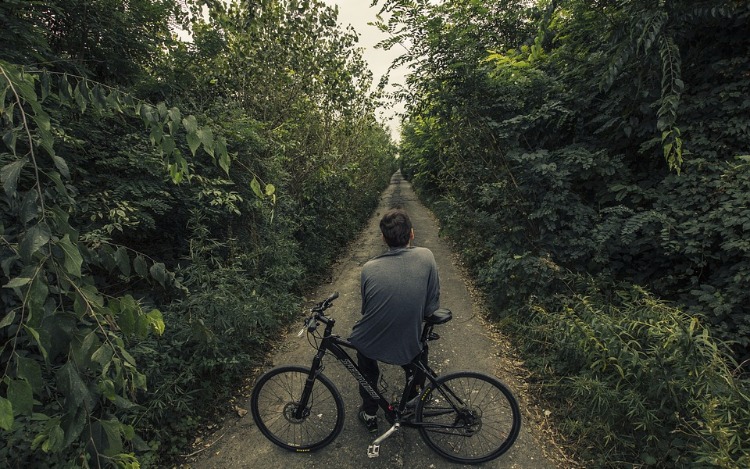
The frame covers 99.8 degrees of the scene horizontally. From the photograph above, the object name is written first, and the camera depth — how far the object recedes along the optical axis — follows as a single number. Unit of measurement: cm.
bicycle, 255
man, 234
